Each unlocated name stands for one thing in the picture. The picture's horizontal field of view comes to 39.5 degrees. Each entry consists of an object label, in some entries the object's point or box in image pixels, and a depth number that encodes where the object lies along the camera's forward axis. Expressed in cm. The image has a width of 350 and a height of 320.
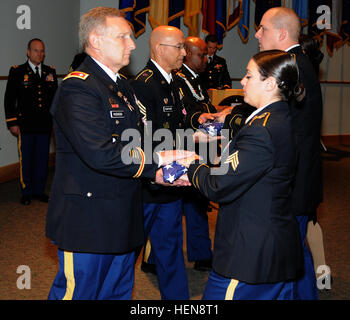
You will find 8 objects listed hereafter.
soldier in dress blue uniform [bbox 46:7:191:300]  186
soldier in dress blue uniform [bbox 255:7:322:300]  246
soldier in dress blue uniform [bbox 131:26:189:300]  282
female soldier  174
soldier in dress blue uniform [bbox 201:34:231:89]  669
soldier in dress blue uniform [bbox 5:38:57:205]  523
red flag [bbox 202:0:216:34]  866
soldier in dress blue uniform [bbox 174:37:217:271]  362
